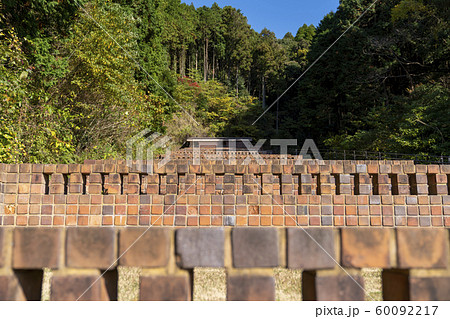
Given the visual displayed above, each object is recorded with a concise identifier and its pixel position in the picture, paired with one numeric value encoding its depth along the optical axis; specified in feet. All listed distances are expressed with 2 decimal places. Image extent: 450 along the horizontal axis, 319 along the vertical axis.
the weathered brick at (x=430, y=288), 2.09
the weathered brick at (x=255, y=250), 2.08
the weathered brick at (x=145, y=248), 2.08
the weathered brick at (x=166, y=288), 2.12
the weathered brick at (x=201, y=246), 2.07
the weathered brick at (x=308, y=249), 2.06
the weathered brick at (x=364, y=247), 2.08
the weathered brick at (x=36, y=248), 2.10
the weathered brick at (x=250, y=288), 2.10
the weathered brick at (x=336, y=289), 2.14
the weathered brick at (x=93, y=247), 2.11
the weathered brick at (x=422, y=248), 2.07
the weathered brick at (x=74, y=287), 2.16
